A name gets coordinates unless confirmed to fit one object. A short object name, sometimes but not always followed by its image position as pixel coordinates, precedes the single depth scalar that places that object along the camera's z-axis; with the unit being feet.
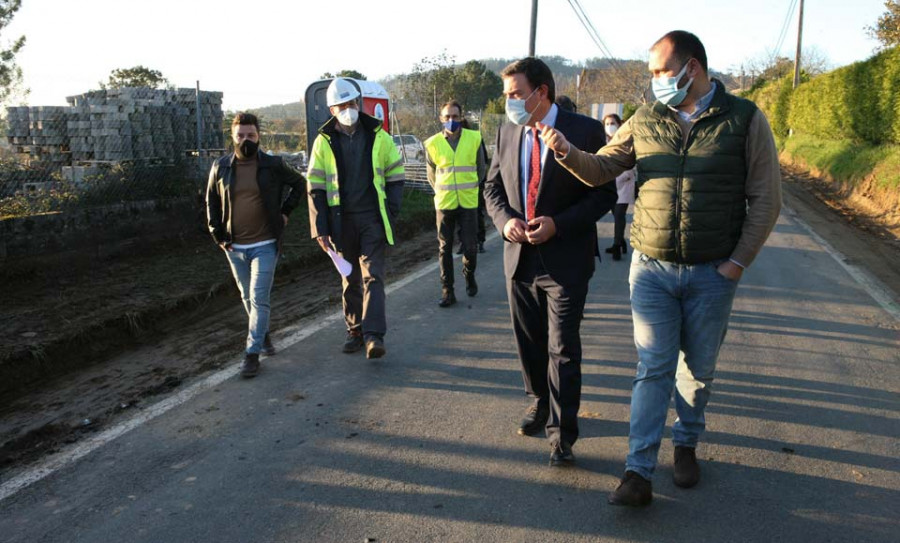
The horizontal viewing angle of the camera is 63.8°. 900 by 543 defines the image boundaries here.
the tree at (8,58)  35.12
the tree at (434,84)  96.58
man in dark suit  12.42
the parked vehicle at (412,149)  79.97
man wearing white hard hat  18.63
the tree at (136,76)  76.23
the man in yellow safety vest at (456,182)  25.73
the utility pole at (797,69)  110.14
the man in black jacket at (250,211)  18.40
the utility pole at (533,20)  81.97
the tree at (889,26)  61.62
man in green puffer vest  10.83
